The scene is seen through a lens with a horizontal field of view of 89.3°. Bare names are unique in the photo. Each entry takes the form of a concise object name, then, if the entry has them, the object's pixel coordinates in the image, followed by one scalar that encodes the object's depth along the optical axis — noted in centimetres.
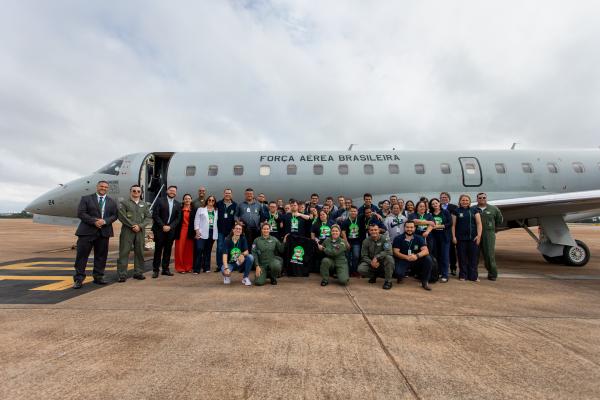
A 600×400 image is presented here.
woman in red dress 683
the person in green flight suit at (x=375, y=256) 553
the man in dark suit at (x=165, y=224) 639
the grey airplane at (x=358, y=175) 983
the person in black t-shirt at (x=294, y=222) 659
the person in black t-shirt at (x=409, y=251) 557
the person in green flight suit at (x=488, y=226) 630
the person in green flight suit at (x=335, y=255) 568
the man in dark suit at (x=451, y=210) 659
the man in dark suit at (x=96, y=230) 535
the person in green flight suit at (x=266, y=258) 559
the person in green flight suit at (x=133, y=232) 583
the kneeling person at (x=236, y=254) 558
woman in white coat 662
